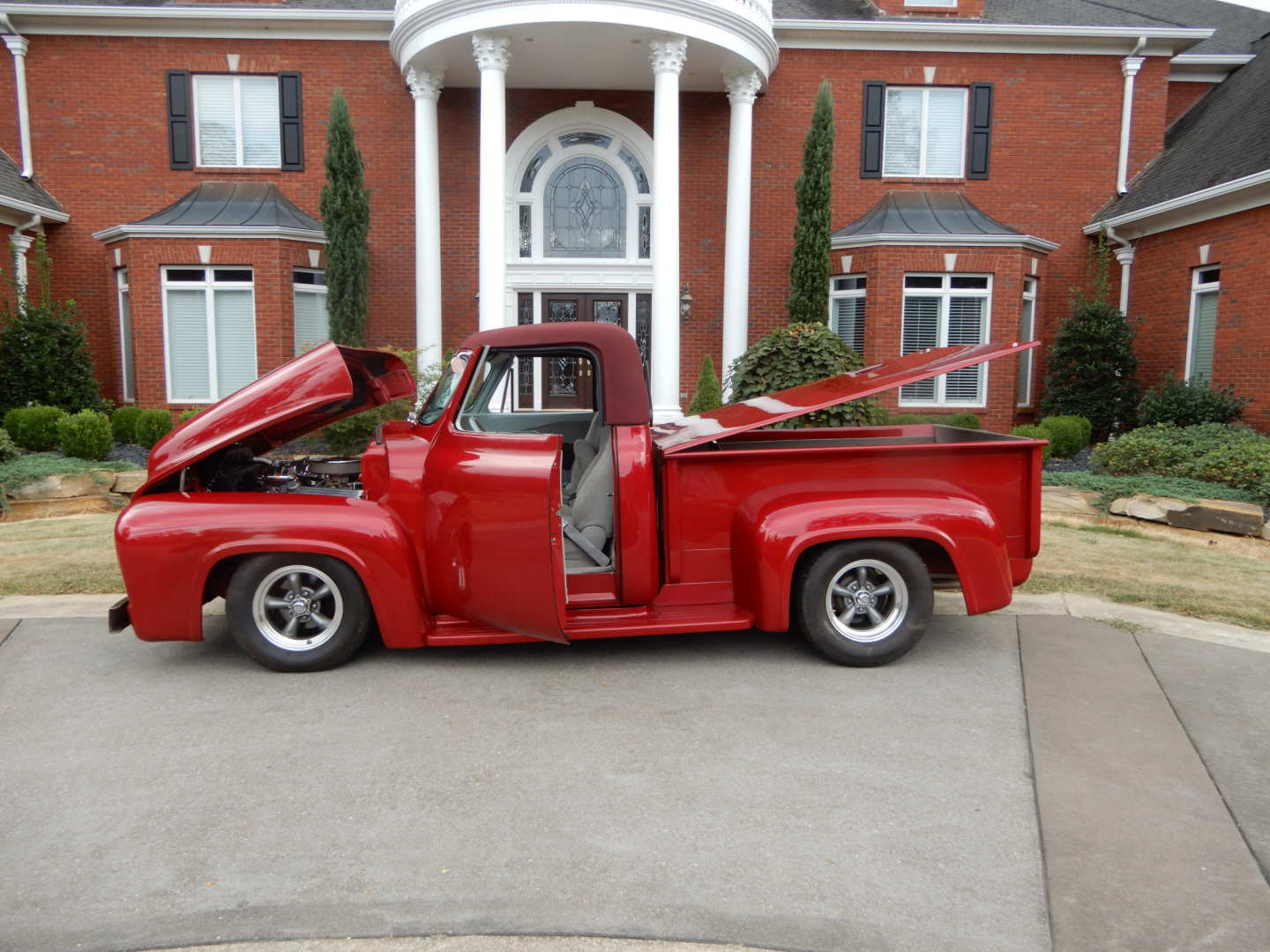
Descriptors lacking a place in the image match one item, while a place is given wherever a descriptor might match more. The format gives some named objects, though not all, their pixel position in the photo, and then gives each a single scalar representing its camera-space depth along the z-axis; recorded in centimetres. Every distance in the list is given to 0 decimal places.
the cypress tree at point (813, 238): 1477
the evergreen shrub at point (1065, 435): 1388
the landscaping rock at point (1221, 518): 852
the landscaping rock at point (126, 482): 1048
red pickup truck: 436
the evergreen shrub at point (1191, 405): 1272
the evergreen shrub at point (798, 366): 920
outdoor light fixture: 1625
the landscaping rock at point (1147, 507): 902
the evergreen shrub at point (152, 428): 1344
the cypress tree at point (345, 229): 1449
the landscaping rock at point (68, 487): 1002
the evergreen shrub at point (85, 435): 1188
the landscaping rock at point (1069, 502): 973
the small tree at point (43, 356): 1363
